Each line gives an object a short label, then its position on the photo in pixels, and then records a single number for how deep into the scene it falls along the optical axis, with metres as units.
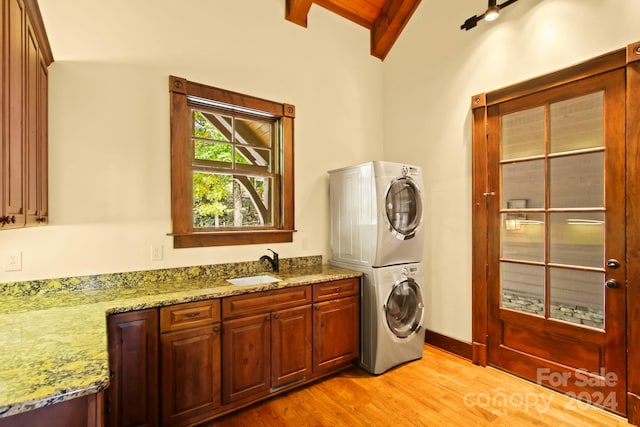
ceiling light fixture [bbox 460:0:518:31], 2.51
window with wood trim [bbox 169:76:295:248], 2.49
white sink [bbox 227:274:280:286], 2.51
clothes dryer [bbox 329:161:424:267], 2.68
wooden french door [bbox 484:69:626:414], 2.20
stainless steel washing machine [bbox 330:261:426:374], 2.72
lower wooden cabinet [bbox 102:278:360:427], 1.79
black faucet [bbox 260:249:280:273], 2.85
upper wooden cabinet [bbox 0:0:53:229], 1.23
